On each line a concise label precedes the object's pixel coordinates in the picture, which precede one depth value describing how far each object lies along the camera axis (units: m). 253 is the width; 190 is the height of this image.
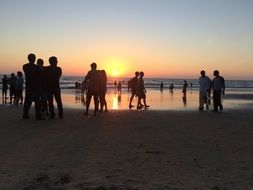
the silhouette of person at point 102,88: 8.71
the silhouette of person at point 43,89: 7.26
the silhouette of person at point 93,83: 8.29
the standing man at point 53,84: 7.40
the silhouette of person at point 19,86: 12.00
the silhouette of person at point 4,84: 15.37
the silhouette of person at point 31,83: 7.15
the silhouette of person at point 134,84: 11.34
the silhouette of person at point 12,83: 12.66
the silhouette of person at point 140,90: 11.15
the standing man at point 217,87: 10.04
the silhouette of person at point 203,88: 10.42
